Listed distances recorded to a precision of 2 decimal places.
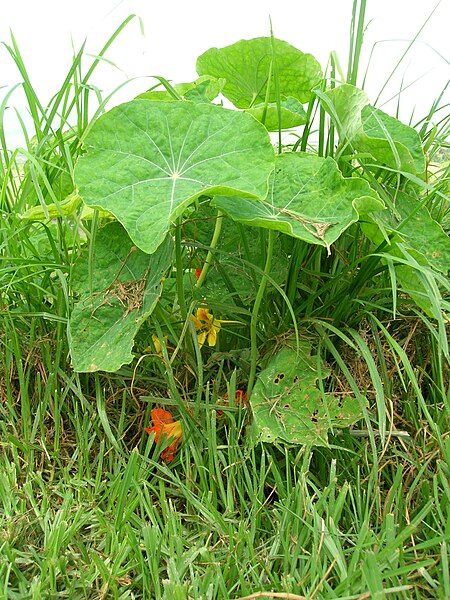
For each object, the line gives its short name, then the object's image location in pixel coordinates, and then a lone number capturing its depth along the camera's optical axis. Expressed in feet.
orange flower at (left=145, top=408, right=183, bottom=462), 3.92
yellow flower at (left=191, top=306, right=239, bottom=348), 4.09
